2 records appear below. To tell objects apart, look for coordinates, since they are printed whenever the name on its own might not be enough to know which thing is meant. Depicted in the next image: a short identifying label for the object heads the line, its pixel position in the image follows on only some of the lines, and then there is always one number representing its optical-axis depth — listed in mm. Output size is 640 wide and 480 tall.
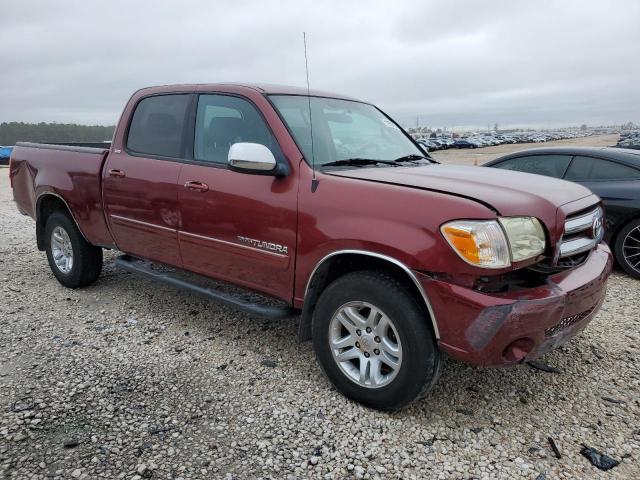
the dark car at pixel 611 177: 5691
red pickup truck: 2533
